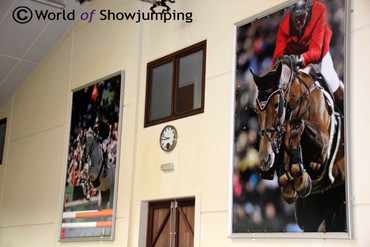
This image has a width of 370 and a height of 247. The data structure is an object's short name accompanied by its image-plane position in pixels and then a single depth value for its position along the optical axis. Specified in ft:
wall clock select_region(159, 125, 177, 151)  28.17
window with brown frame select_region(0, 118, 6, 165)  44.28
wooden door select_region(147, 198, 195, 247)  27.07
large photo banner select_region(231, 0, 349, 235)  20.63
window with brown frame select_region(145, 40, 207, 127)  27.86
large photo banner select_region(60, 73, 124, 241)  31.78
